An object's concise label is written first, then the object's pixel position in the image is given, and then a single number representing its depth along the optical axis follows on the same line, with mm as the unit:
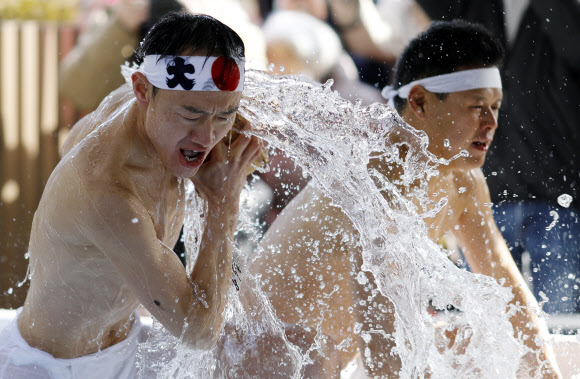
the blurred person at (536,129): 8750
